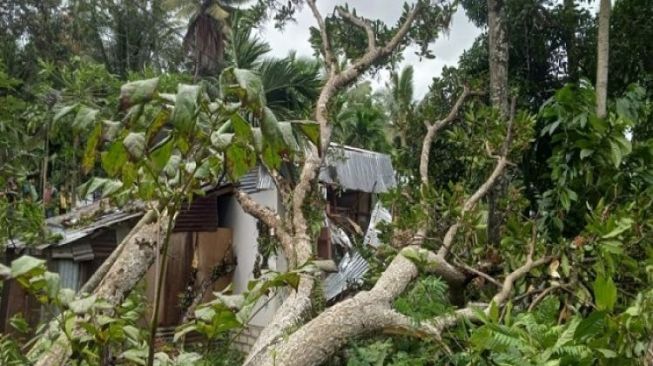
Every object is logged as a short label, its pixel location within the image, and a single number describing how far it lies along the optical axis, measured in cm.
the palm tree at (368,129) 1557
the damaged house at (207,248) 636
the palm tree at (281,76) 930
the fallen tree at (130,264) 357
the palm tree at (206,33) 1354
